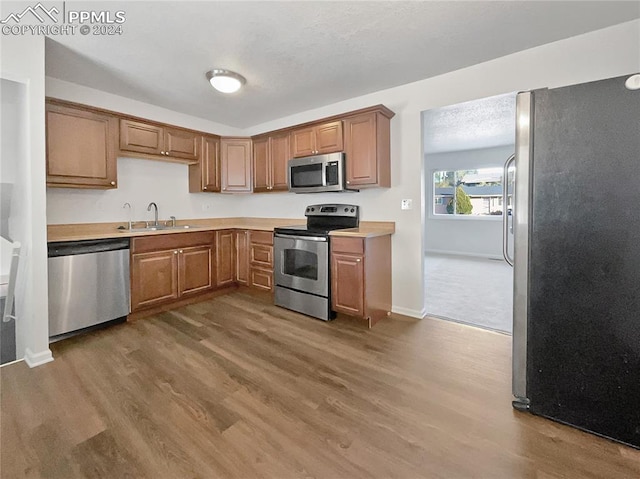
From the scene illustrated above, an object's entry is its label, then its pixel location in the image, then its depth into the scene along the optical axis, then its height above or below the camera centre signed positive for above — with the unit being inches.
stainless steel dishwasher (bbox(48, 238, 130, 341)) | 99.1 -17.2
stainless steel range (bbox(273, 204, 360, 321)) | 121.6 -12.3
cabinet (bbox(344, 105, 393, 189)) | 119.3 +35.5
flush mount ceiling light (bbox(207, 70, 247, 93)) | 106.7 +56.7
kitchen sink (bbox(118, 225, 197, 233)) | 133.2 +3.9
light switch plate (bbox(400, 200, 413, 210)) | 123.9 +12.6
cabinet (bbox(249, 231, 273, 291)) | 150.3 -12.7
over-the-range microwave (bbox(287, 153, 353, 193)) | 128.3 +28.1
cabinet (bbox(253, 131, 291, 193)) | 152.7 +39.2
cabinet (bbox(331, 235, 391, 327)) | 113.0 -16.6
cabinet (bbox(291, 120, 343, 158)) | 129.3 +44.0
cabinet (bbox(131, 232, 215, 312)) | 122.6 -14.1
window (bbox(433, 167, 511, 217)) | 261.6 +38.8
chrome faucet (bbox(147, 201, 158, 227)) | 149.4 +11.6
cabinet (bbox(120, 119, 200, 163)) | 128.8 +44.6
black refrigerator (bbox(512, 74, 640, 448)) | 53.7 -4.4
